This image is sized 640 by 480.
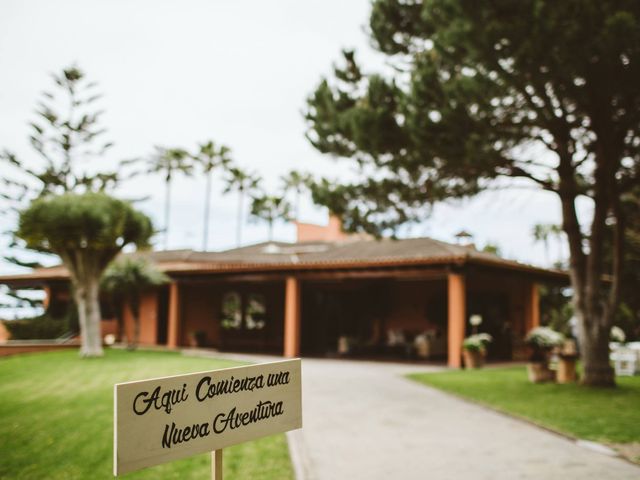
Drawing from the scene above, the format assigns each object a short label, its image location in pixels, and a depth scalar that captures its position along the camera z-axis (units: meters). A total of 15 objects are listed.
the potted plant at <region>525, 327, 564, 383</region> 10.30
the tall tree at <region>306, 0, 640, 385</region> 6.69
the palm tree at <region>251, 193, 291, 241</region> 39.62
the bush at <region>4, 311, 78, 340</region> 18.00
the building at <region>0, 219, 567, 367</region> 15.05
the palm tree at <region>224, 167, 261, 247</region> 36.12
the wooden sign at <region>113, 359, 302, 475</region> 2.11
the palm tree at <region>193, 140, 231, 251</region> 32.69
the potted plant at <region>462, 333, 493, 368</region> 13.14
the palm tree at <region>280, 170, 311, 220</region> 40.34
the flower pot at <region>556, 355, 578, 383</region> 10.32
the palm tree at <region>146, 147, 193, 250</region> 32.75
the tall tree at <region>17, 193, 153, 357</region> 11.95
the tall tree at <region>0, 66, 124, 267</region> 11.58
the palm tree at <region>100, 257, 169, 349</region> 17.38
